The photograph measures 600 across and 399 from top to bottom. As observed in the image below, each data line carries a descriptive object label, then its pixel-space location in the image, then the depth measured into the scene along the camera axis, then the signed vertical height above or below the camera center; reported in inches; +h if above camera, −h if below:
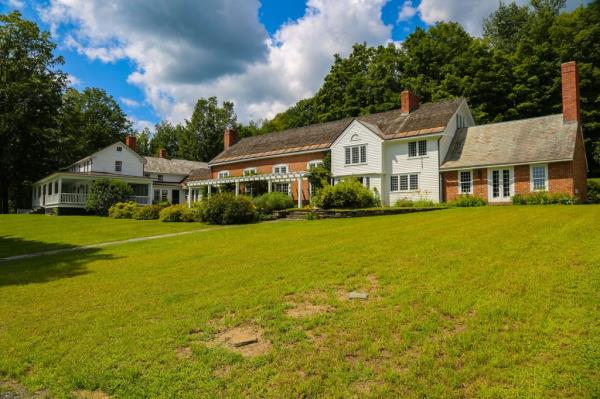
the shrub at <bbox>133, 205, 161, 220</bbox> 1101.1 -18.9
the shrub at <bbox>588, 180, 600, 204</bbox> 972.4 +12.5
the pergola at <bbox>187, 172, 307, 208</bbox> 1153.9 +80.1
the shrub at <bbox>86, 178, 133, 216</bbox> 1315.2 +42.4
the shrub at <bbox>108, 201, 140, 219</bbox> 1176.2 -10.2
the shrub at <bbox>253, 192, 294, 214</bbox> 1001.5 +4.1
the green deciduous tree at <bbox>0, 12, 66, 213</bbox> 1573.6 +441.2
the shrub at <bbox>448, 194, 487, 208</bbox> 931.3 -6.4
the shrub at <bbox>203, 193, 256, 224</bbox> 834.2 -11.4
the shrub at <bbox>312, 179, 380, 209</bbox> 940.6 +14.7
